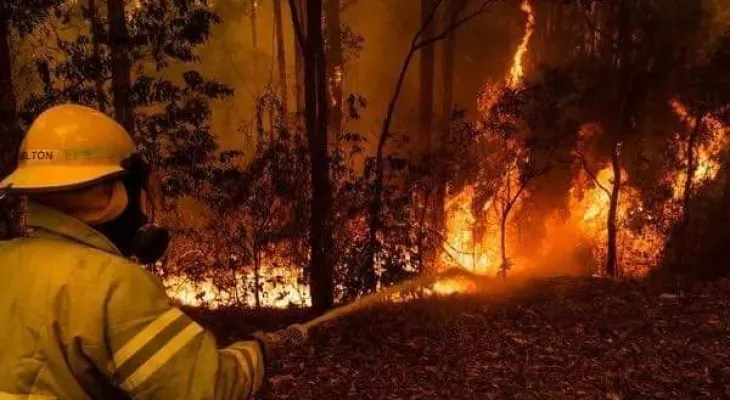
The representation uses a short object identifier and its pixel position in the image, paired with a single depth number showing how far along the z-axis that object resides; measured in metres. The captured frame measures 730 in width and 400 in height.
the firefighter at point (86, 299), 1.62
